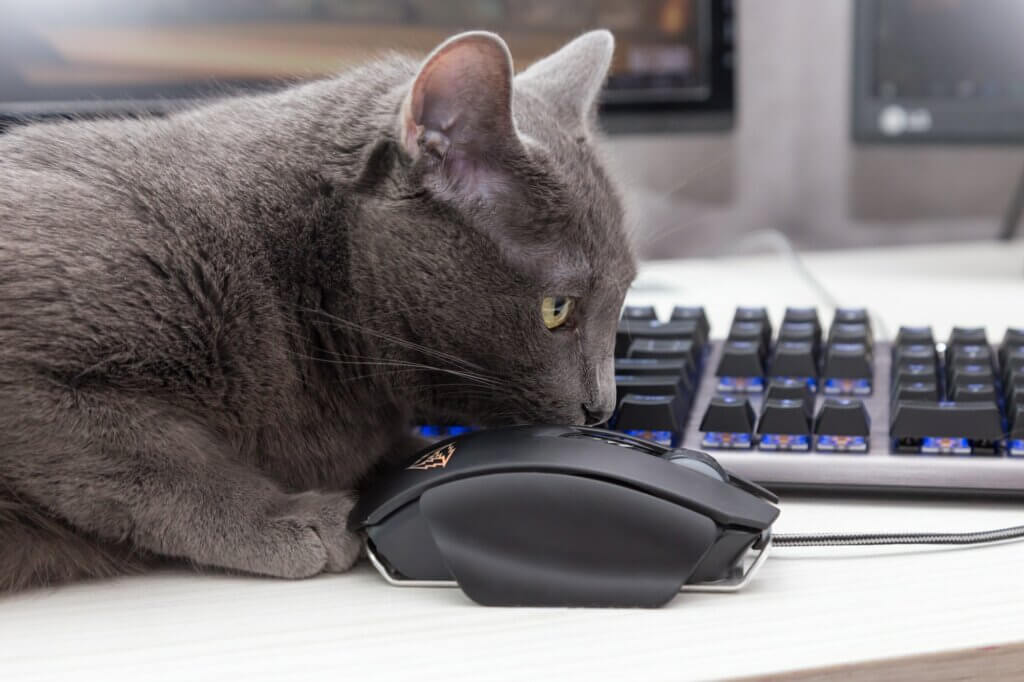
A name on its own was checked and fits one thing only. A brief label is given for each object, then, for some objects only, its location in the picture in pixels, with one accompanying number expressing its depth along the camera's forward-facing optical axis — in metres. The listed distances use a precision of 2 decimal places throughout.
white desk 0.43
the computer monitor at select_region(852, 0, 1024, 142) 1.23
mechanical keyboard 0.61
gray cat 0.56
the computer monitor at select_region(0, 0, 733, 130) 1.00
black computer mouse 0.49
